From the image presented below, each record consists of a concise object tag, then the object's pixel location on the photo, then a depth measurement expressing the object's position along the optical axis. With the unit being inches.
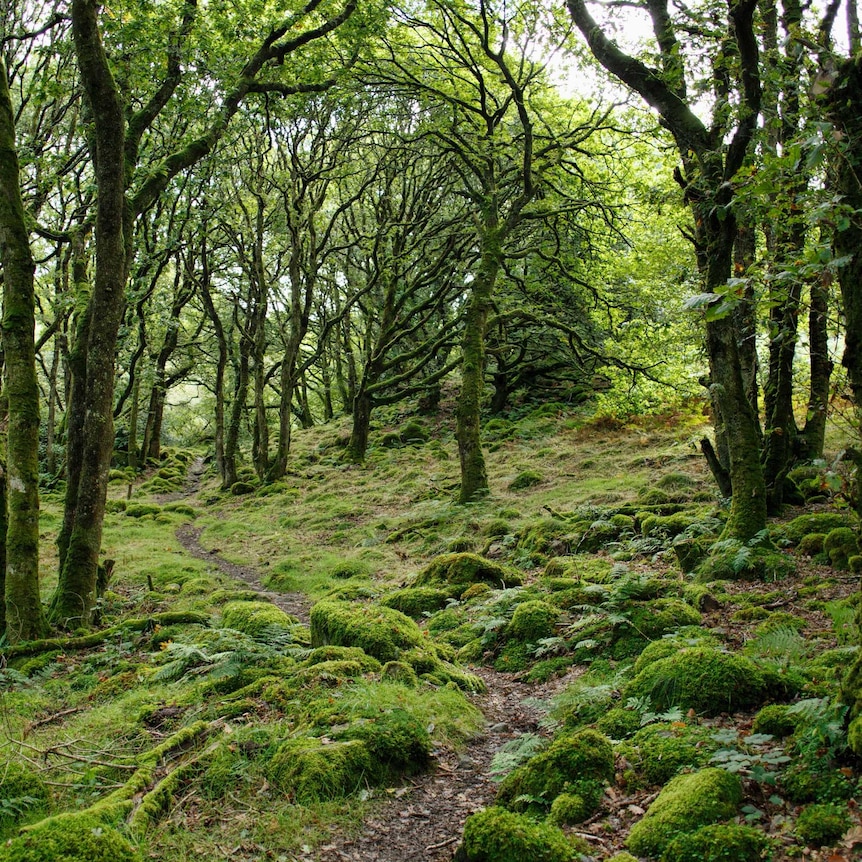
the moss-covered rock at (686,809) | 135.6
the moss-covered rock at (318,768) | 172.2
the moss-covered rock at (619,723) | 188.5
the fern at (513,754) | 184.6
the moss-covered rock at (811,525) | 307.9
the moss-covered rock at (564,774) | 162.1
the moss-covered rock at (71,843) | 127.7
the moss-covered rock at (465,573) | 373.7
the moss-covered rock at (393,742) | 187.0
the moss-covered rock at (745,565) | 284.0
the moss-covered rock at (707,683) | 181.8
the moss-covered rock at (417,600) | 358.0
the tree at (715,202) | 295.1
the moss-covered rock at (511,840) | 139.2
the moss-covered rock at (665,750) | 160.6
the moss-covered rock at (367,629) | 257.4
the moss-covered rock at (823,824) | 120.5
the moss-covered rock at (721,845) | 123.3
